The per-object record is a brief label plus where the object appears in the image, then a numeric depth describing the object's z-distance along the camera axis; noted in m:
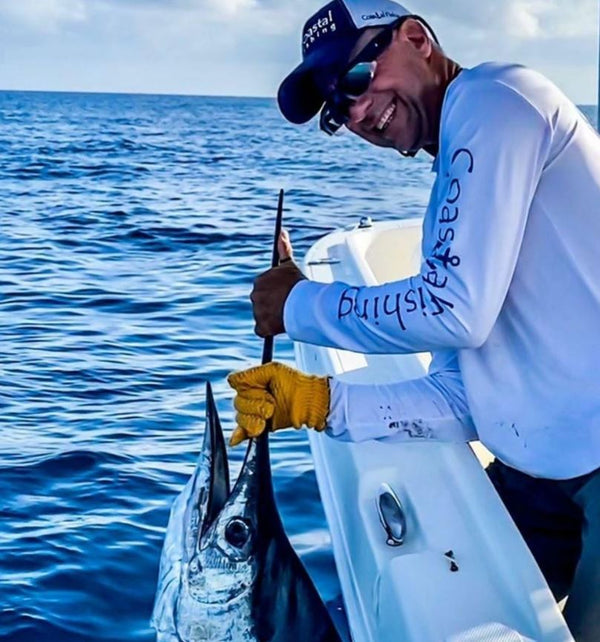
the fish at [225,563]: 2.16
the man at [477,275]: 1.95
